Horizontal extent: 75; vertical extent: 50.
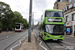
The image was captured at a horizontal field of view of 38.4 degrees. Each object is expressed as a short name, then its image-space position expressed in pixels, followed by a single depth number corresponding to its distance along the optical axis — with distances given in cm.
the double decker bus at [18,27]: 4298
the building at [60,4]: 6544
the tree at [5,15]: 4638
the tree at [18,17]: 7436
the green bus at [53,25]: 1252
